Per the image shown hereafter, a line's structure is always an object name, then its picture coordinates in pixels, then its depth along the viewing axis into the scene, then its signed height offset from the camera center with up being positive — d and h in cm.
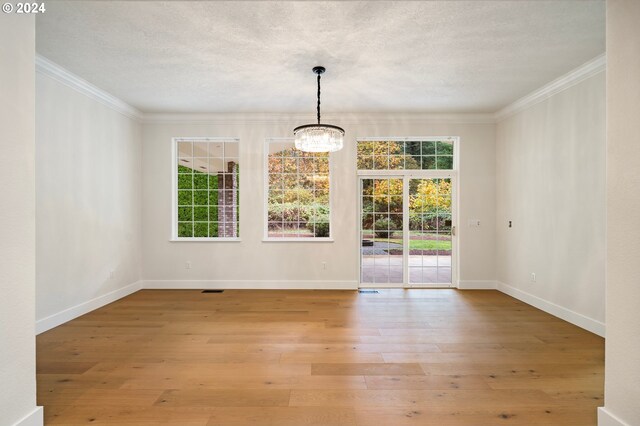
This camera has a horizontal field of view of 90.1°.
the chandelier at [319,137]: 346 +82
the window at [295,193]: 552 +33
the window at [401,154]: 554 +101
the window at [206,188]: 554 +42
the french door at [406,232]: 551 -34
